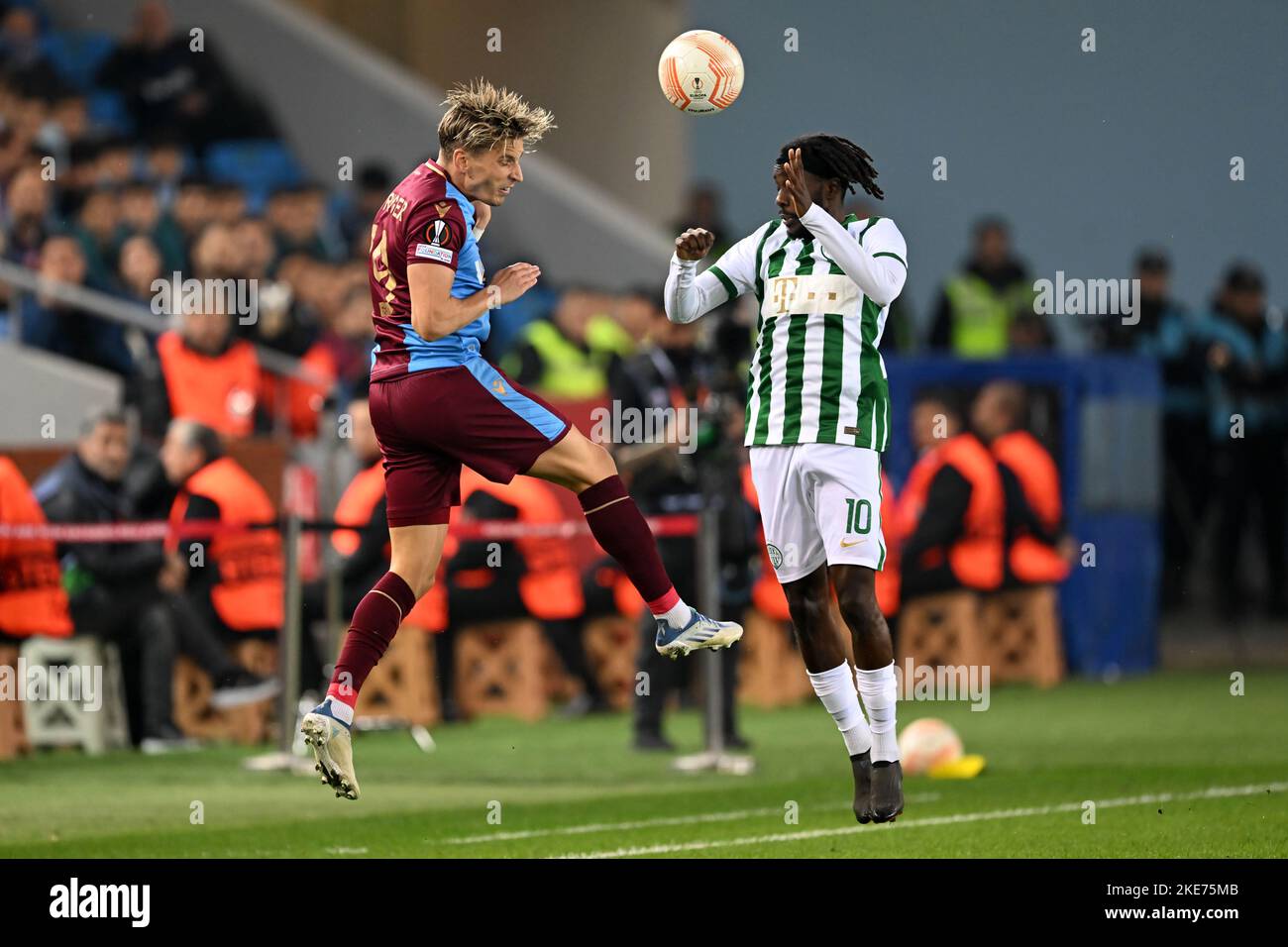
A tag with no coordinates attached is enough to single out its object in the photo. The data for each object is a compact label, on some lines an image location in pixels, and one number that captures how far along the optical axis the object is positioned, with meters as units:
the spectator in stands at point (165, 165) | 17.42
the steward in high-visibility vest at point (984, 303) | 17.80
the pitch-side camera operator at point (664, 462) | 12.10
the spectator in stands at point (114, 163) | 16.94
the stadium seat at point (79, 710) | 12.31
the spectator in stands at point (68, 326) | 15.30
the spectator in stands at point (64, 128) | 17.11
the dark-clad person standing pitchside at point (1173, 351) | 17.89
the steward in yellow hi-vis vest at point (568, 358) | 16.52
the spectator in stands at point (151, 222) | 16.22
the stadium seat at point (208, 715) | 12.87
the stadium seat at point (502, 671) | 13.79
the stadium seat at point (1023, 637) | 14.95
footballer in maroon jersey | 7.68
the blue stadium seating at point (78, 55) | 18.95
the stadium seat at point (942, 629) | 14.52
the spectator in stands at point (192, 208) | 16.72
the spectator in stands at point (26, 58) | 17.58
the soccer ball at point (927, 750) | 11.00
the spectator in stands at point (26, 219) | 15.71
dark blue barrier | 15.26
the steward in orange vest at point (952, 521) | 14.41
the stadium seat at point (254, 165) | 19.31
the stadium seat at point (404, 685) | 13.38
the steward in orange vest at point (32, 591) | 12.30
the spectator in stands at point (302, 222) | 17.39
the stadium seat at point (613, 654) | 14.10
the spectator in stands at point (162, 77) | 18.78
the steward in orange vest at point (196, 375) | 14.32
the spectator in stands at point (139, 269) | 15.95
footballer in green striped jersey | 8.09
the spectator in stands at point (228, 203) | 16.64
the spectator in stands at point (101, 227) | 16.06
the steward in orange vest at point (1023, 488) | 14.84
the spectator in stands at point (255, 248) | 15.83
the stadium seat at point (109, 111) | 18.50
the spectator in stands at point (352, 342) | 15.70
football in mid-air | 8.30
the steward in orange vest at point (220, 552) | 12.90
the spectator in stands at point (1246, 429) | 17.41
